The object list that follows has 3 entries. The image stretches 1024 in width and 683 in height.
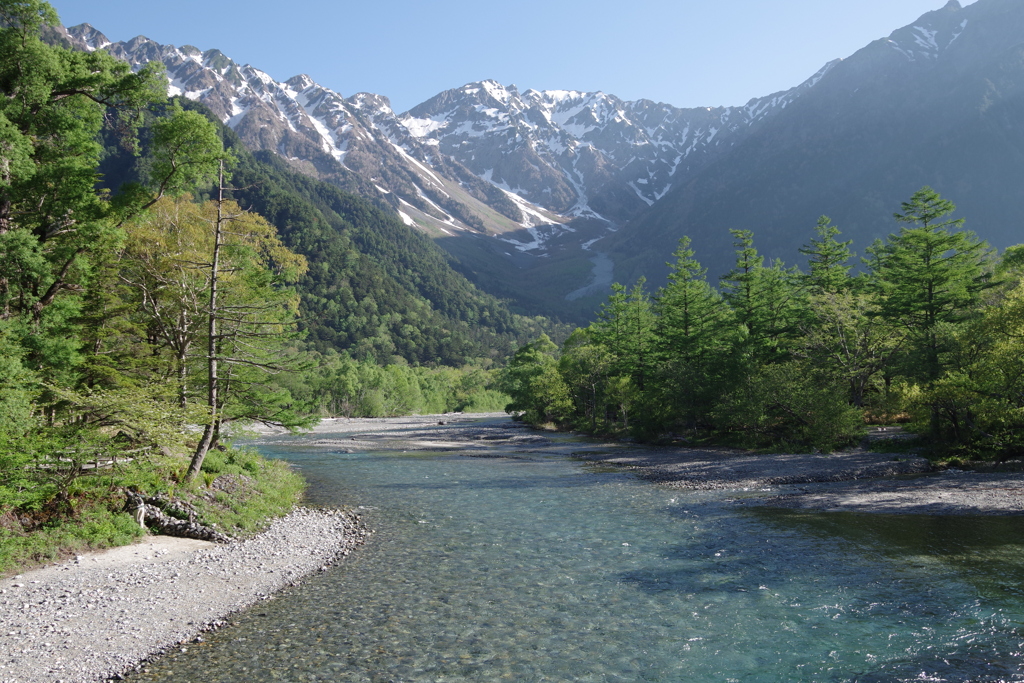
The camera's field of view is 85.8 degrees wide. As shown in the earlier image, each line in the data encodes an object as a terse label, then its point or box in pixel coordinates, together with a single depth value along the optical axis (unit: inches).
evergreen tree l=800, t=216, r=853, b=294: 2124.8
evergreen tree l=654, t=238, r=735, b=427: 1955.0
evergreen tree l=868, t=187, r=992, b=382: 1510.8
